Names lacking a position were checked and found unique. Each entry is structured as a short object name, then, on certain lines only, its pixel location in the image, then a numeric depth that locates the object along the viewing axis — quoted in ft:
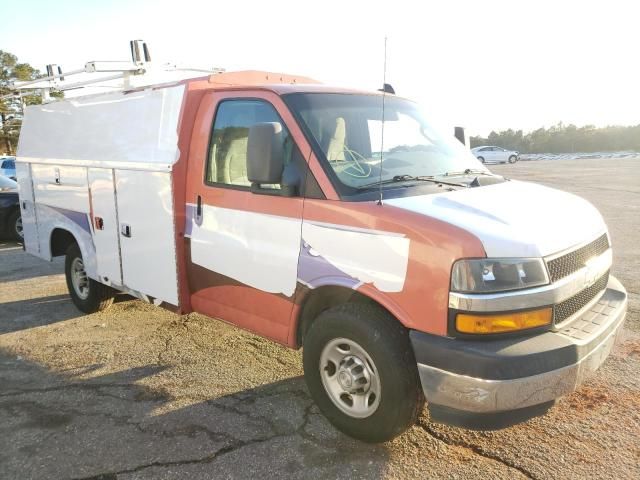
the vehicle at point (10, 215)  34.63
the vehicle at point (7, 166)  59.26
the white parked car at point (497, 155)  130.00
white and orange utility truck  8.83
